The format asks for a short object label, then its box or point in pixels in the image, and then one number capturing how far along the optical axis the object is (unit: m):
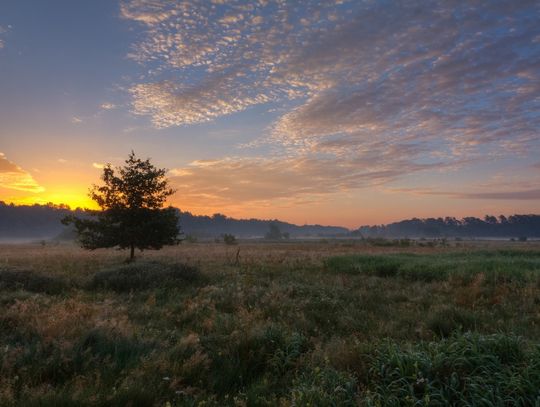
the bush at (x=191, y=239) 84.75
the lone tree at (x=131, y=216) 22.06
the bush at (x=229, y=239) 77.21
